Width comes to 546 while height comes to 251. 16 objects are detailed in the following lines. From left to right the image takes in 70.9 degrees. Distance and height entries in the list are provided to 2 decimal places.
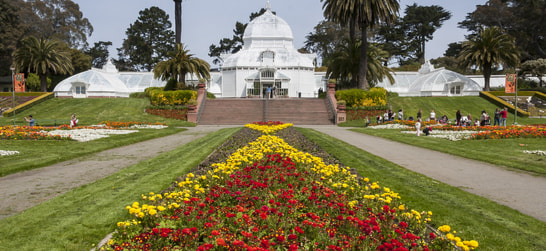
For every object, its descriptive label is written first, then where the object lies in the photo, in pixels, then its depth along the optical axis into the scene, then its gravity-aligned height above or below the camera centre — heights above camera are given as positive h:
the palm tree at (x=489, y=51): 43.50 +6.55
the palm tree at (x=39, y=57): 45.62 +5.81
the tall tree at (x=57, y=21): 77.19 +18.42
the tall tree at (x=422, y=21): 79.69 +18.15
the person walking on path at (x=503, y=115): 25.15 -0.48
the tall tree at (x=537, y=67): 49.34 +5.36
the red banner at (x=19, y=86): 44.34 +2.28
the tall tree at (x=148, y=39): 84.06 +15.11
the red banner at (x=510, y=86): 37.97 +2.30
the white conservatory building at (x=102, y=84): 51.69 +3.05
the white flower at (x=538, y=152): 12.24 -1.43
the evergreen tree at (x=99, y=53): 95.31 +13.33
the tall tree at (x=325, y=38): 83.81 +15.43
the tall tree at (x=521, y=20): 62.56 +15.73
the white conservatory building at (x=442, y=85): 49.84 +3.00
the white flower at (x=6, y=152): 11.50 -1.45
